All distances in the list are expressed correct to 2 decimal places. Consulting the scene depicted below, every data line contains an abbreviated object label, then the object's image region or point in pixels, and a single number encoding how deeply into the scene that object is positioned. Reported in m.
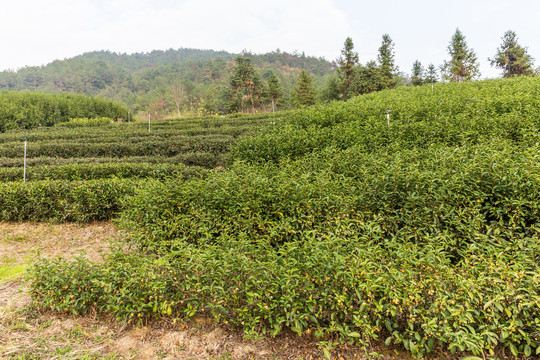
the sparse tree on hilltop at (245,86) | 37.56
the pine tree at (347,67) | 34.59
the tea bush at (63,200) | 5.53
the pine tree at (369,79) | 30.64
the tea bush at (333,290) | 1.89
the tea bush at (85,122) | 27.22
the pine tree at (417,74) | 37.41
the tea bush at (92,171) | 7.32
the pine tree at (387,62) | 32.33
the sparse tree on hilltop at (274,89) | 38.09
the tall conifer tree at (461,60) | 31.67
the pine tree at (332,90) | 37.50
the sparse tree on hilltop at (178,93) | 46.81
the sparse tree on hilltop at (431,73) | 40.28
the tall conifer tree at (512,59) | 32.19
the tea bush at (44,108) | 25.78
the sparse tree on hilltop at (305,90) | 35.67
